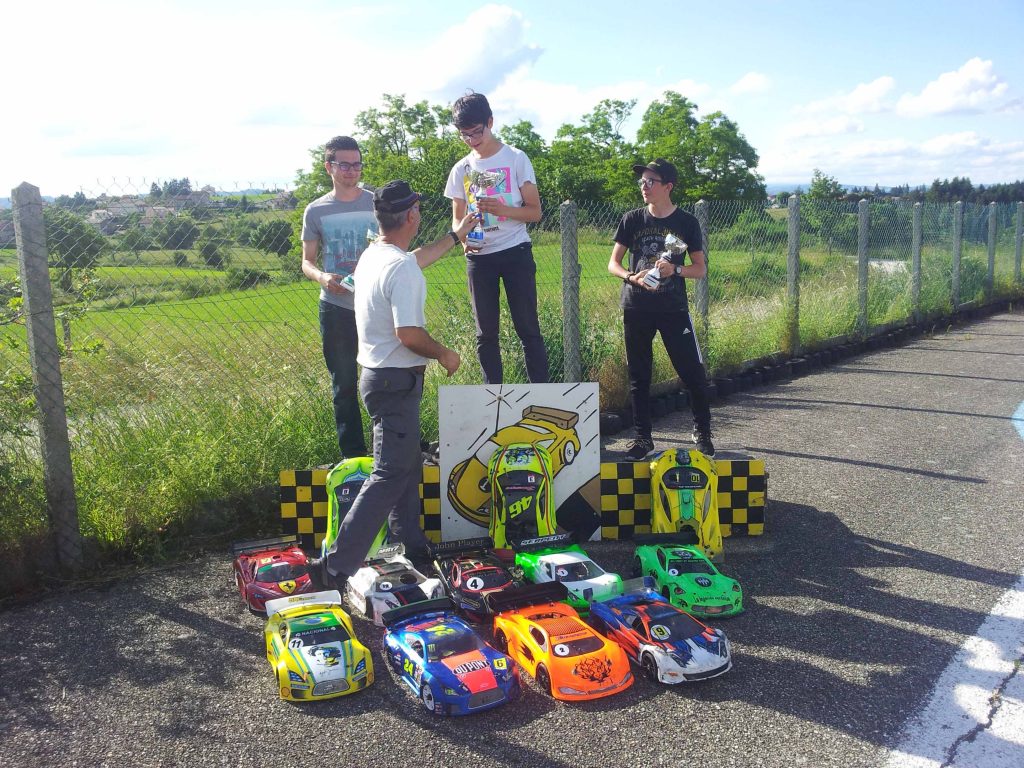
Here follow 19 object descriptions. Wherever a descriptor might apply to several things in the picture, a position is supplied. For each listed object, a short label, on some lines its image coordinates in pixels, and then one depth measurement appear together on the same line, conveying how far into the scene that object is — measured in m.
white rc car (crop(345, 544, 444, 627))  4.16
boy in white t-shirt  5.36
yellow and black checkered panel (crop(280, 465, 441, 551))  5.04
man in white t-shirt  4.13
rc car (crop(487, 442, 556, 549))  4.90
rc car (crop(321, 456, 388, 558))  4.71
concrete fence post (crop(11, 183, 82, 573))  4.61
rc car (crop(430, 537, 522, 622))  4.16
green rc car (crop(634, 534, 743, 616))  4.11
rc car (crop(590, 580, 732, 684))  3.49
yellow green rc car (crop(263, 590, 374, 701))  3.45
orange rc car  3.41
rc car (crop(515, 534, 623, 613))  4.16
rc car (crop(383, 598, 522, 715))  3.30
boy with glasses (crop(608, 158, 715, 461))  5.67
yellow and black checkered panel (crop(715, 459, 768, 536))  5.12
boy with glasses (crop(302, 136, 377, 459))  5.31
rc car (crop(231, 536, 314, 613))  4.28
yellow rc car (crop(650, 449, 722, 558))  4.85
